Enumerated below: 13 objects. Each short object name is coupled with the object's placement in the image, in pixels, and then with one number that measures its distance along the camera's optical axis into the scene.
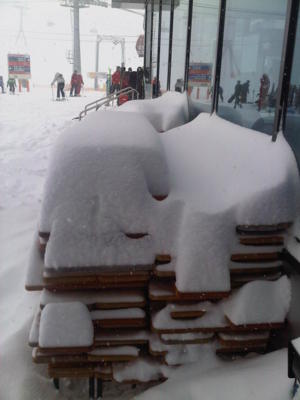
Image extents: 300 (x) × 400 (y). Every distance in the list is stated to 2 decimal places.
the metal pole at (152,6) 11.13
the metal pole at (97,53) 37.04
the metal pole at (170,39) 8.23
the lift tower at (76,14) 31.33
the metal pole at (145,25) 13.61
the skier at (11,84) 28.49
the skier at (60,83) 25.72
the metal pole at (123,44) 37.99
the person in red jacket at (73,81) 27.58
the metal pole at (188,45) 6.38
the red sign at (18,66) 28.33
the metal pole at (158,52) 9.20
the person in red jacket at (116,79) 15.80
